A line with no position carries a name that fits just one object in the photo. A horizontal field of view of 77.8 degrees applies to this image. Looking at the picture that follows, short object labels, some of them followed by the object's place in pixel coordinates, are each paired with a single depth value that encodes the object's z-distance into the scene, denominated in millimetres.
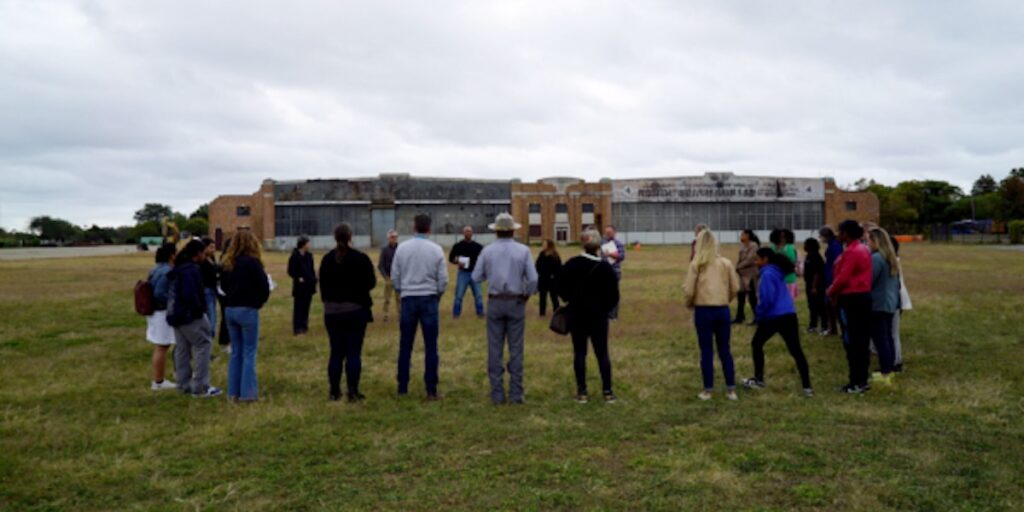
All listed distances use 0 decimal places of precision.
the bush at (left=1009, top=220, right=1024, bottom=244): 53719
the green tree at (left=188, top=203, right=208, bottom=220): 135625
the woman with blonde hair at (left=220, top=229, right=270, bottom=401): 6734
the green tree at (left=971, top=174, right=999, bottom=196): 119519
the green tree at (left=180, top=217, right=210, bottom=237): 108162
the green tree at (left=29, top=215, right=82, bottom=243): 123812
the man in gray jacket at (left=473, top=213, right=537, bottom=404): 6703
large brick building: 64688
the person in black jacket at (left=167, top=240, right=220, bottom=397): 7004
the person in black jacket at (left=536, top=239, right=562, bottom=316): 12492
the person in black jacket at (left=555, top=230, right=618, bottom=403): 6605
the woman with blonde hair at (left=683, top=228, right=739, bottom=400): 6676
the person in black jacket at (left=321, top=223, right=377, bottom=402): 6812
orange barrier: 68319
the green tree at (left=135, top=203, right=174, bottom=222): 165875
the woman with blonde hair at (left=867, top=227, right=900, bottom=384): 7289
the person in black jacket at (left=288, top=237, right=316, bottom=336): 11227
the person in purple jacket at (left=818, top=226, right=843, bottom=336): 10109
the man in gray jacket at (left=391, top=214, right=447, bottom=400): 6945
